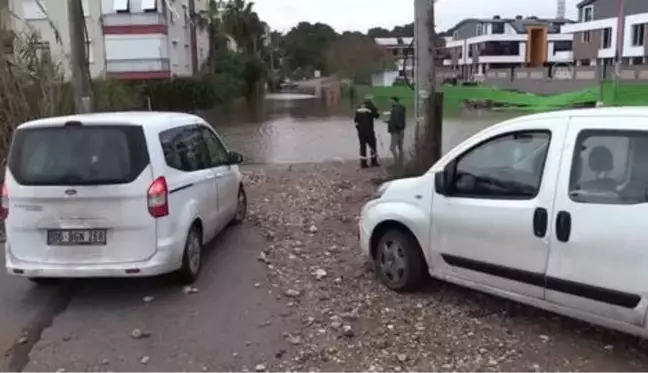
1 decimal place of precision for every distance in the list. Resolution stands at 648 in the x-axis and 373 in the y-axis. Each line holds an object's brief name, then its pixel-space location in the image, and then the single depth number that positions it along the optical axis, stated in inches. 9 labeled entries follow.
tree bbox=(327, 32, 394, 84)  2235.1
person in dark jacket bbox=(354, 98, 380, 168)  584.7
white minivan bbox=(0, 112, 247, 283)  224.4
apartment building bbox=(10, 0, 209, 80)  1546.5
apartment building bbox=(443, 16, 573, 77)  3312.0
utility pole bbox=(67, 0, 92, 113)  459.8
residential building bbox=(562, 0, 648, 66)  2233.8
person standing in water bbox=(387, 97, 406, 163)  553.9
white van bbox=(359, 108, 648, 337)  168.4
